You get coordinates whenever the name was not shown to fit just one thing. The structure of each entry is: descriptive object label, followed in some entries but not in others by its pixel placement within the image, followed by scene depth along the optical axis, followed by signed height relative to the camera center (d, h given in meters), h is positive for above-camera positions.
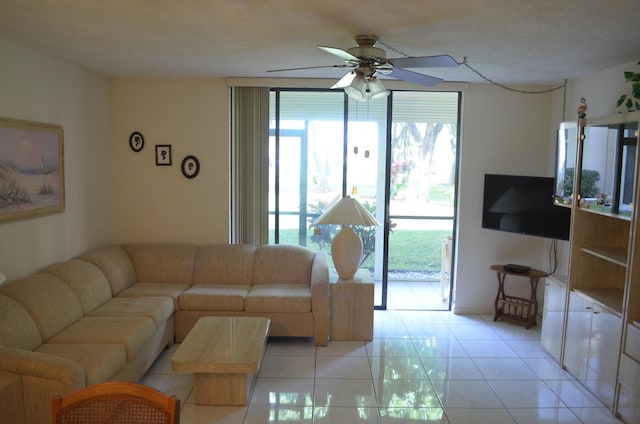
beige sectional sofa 2.85 -1.17
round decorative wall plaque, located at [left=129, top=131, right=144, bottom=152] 5.39 +0.30
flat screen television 4.76 -0.32
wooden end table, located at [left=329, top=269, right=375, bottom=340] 4.71 -1.33
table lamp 4.72 -0.62
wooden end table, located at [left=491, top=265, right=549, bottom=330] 5.11 -1.39
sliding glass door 5.54 +0.15
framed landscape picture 3.64 -0.02
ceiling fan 3.00 +0.69
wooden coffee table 3.31 -1.31
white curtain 5.38 +0.06
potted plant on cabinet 3.57 +0.65
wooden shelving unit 3.27 -0.76
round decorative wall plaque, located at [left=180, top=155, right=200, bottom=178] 5.41 +0.04
